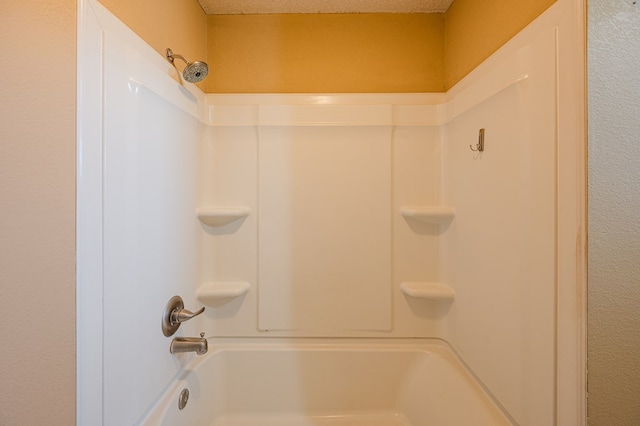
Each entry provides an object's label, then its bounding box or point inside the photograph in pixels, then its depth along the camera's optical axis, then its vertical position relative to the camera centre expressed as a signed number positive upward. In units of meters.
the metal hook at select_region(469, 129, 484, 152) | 0.98 +0.27
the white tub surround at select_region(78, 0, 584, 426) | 0.66 -0.10
